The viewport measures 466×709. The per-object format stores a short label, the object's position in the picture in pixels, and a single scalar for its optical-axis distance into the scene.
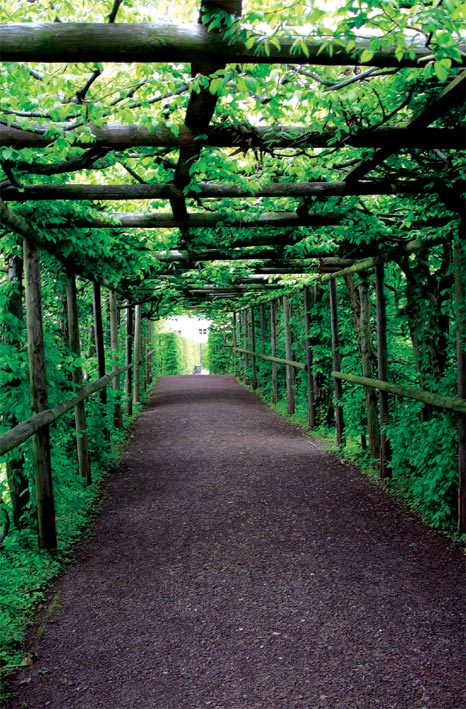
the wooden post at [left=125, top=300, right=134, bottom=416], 14.03
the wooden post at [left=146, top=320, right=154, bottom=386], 23.39
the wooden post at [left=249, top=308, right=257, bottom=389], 19.93
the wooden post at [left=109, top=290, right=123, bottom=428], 11.27
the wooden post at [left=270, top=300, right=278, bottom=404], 15.55
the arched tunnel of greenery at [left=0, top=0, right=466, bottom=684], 2.68
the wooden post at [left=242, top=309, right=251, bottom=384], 22.53
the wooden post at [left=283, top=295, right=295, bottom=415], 13.56
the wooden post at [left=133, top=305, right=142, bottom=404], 16.23
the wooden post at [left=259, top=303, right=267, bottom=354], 17.75
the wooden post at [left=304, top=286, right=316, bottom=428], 11.22
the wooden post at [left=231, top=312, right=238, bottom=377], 28.21
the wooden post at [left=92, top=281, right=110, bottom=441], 8.96
